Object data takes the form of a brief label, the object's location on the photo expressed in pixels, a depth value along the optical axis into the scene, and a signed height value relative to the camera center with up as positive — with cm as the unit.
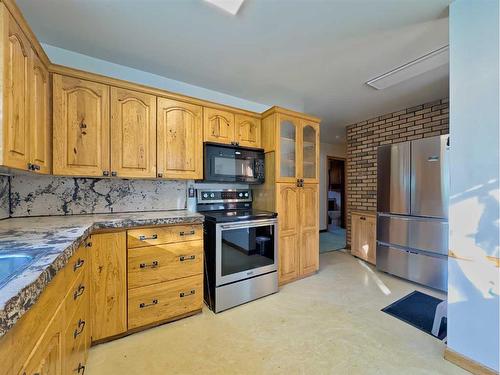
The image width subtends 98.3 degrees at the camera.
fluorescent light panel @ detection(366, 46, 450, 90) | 204 +122
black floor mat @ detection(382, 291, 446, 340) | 189 -122
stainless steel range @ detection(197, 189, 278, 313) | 207 -70
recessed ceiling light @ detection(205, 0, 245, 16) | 145 +124
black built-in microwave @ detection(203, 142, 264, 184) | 233 +25
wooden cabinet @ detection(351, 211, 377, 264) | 334 -81
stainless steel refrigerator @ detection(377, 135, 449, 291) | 243 -30
